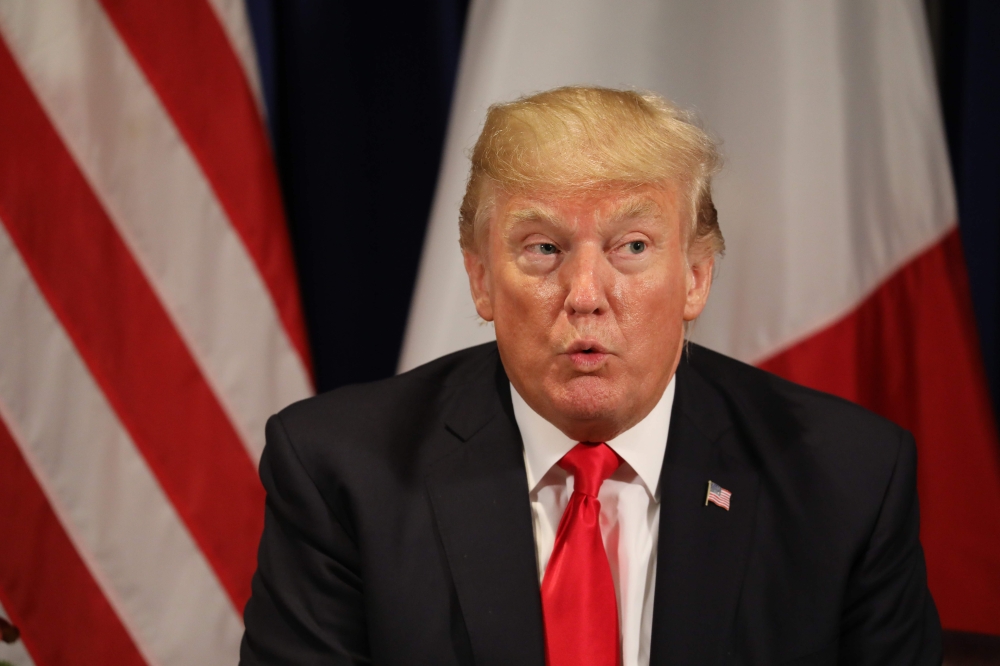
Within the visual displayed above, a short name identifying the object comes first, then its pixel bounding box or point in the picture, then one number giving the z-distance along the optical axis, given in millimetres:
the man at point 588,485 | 4889
